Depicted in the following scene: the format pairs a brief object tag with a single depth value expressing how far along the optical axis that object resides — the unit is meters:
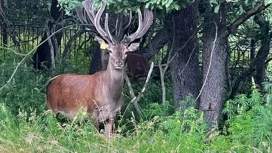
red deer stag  9.77
